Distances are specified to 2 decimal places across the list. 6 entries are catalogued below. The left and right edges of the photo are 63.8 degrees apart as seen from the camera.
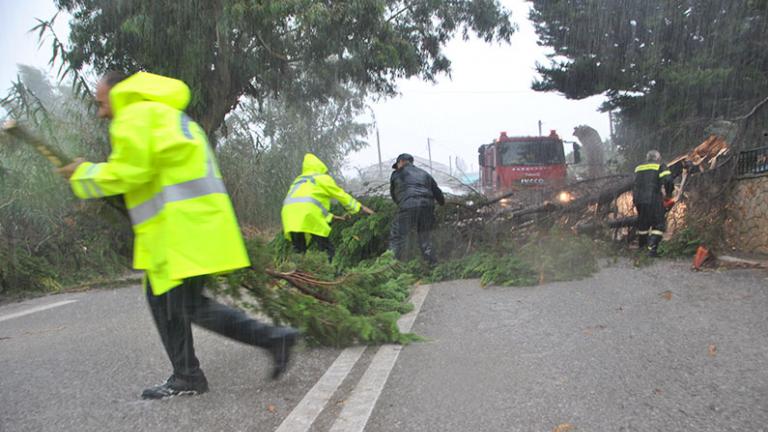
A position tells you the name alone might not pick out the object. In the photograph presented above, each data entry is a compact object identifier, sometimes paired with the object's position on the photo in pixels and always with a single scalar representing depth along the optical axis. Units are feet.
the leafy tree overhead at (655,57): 42.96
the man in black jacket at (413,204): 25.35
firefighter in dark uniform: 26.61
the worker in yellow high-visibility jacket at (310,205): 22.63
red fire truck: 50.65
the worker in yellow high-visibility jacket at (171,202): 9.54
